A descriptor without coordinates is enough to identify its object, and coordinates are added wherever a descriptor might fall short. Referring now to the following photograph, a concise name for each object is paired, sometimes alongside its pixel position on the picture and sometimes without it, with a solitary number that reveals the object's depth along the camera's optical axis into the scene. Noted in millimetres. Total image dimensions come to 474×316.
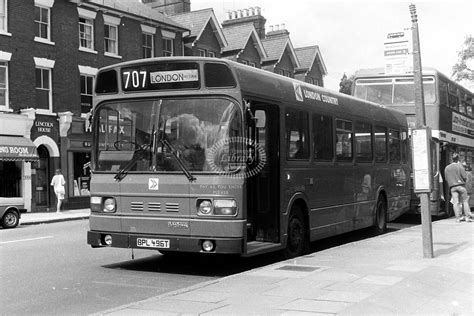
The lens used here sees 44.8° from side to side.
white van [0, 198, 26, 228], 17188
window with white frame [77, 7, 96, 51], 27375
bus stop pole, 9008
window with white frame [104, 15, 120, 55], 28797
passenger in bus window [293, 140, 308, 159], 9758
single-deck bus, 7969
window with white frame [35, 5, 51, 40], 25266
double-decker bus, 17156
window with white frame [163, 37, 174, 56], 32281
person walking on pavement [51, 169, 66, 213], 23578
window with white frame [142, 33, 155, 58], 30906
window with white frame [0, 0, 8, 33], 23812
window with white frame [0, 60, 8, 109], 23656
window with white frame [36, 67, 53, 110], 25194
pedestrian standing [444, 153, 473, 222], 15883
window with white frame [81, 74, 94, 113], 27422
